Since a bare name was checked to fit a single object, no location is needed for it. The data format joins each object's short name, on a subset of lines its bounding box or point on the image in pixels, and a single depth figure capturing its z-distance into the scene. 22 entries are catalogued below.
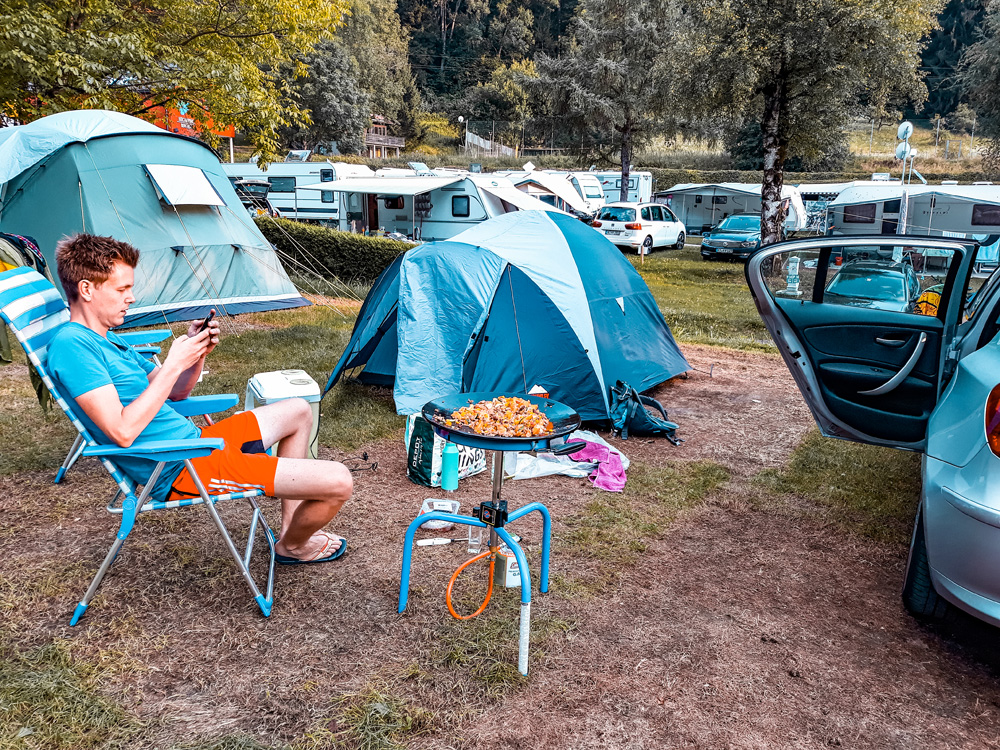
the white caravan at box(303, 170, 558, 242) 15.84
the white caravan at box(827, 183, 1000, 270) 17.44
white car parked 18.19
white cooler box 4.07
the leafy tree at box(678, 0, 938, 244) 13.26
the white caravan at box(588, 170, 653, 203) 24.98
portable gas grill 2.51
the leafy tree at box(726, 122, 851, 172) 37.22
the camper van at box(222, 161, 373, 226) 20.83
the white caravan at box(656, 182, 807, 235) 24.17
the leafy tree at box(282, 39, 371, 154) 36.69
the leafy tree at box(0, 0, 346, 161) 8.88
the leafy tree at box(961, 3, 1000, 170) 19.36
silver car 2.30
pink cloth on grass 4.40
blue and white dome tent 5.39
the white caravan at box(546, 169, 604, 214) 22.57
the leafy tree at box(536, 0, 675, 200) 26.08
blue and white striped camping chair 2.57
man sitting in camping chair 2.49
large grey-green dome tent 7.69
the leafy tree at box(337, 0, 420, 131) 45.59
